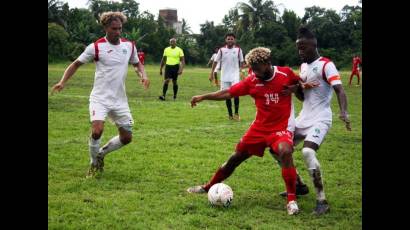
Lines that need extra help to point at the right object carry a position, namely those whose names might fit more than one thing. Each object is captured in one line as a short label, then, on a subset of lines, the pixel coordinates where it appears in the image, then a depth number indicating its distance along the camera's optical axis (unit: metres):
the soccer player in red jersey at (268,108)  5.78
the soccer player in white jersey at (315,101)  5.77
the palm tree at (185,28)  86.50
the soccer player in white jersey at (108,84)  6.94
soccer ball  5.79
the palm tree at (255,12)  72.81
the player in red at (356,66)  25.22
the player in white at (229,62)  13.56
